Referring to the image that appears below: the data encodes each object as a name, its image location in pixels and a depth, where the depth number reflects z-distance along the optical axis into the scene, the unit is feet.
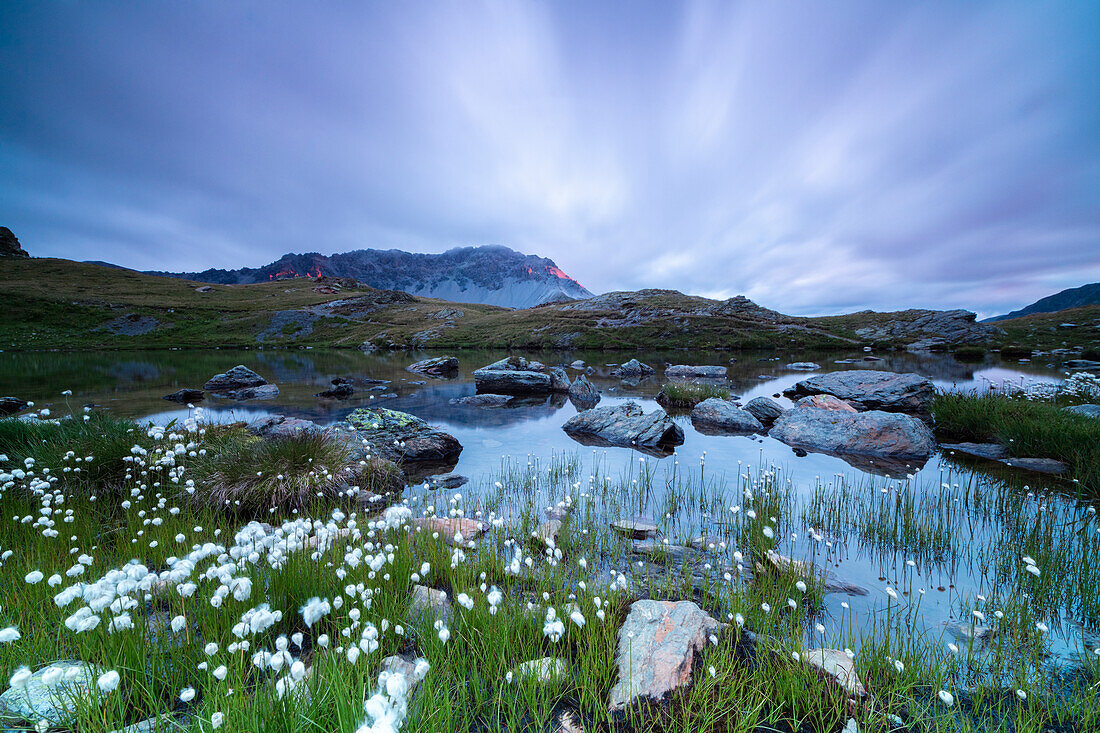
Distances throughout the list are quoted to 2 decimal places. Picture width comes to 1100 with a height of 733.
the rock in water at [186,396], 75.61
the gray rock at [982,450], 41.83
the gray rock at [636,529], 24.82
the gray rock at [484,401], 80.26
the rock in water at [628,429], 49.65
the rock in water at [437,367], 132.78
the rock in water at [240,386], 84.53
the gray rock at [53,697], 8.36
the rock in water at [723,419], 56.90
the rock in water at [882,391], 65.77
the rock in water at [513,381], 95.14
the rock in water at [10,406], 58.23
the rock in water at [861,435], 42.86
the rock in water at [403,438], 42.31
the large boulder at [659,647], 11.25
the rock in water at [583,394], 79.91
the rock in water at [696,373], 117.50
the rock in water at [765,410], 61.52
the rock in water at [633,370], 131.03
